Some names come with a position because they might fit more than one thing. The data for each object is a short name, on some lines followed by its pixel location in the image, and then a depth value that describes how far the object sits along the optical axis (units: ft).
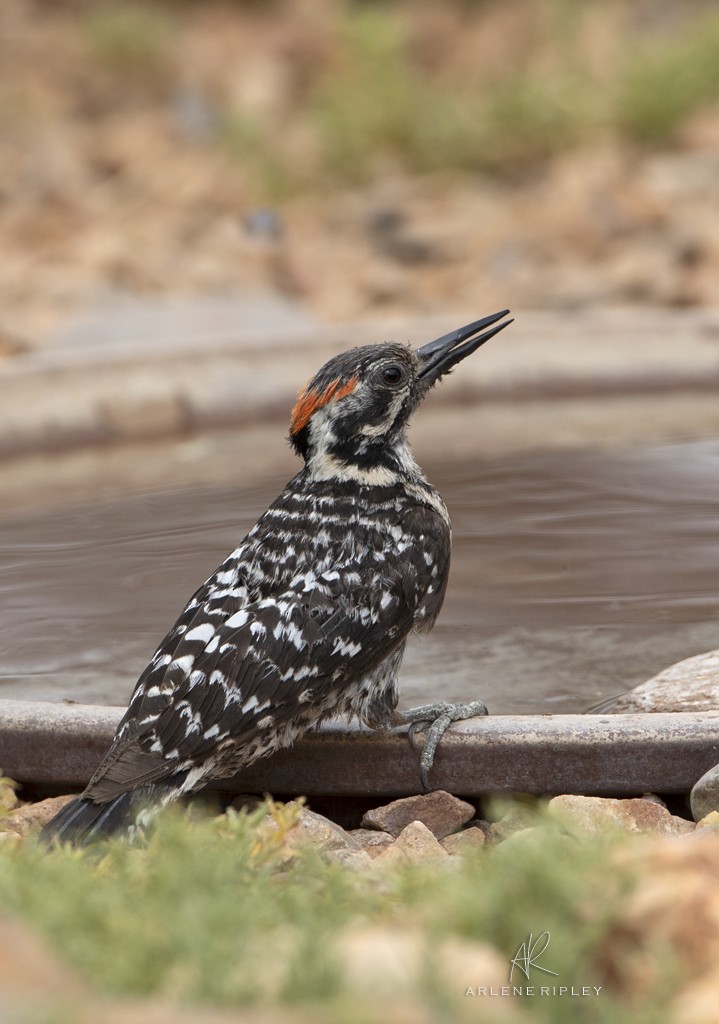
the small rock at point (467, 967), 10.66
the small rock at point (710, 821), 17.79
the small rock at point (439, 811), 19.89
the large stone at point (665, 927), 11.37
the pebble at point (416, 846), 17.98
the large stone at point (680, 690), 20.95
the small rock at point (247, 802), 20.62
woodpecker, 18.58
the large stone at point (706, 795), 18.40
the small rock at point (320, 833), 18.53
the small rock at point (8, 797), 19.97
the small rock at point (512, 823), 18.92
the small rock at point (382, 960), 10.57
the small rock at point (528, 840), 12.84
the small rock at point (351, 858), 17.52
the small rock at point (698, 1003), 10.49
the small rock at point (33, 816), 20.04
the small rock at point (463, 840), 19.31
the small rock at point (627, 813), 18.52
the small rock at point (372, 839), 19.79
